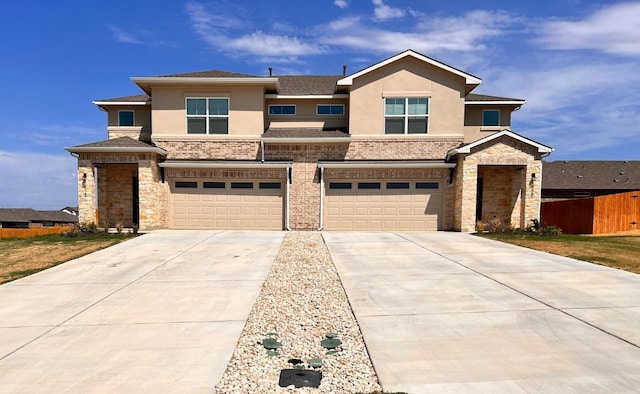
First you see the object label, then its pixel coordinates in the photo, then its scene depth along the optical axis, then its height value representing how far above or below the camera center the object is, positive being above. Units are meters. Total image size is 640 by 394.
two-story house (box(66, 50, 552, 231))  15.89 +1.26
